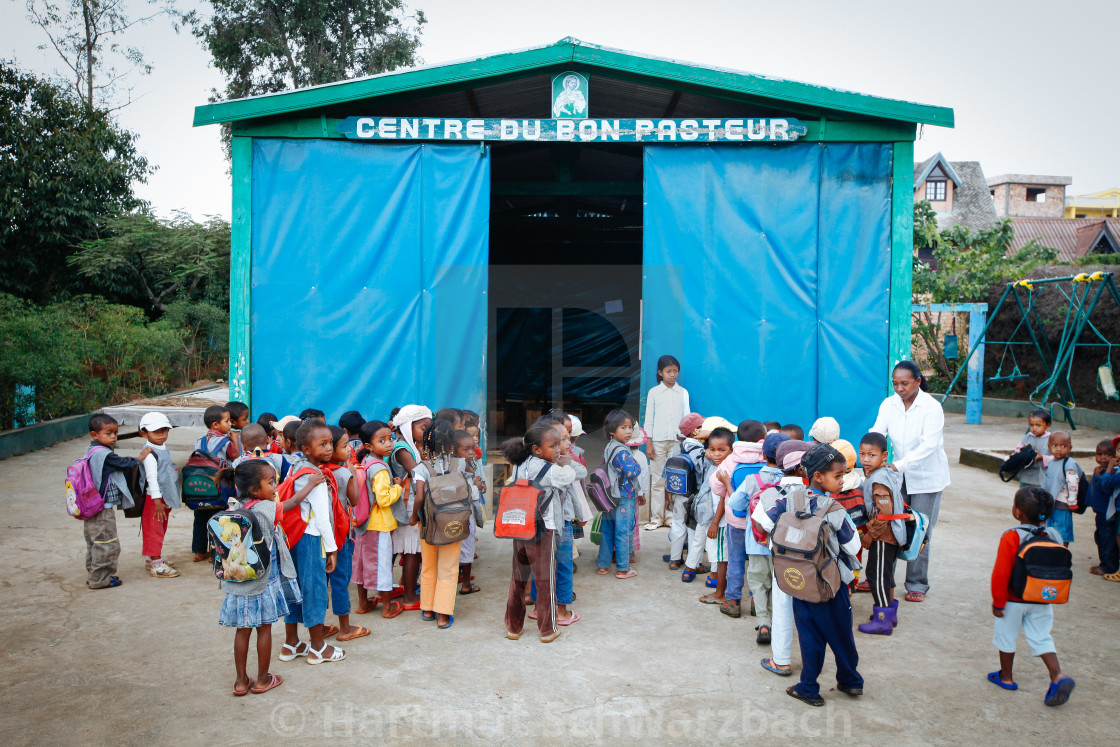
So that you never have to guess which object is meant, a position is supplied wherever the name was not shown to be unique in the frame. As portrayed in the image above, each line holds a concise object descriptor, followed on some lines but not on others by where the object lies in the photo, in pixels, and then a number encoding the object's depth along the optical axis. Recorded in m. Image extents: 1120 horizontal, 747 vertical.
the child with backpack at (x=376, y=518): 4.68
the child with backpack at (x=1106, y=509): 5.61
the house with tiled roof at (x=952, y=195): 36.28
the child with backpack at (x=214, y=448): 5.70
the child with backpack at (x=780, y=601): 3.93
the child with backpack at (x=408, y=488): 4.77
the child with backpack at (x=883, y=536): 4.55
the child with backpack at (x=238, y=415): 6.20
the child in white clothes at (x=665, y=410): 6.80
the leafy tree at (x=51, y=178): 16.83
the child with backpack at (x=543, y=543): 4.45
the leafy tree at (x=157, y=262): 18.28
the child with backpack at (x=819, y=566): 3.55
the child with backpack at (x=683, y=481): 5.58
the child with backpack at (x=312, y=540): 4.02
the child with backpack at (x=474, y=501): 4.67
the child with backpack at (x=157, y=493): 5.41
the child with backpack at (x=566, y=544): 4.71
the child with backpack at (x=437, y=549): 4.59
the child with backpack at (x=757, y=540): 4.38
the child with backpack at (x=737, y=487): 4.70
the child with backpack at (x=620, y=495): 5.49
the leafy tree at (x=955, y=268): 18.55
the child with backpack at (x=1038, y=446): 6.02
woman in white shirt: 4.95
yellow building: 50.92
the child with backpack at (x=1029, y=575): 3.62
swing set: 12.98
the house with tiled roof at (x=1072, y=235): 33.23
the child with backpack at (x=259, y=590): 3.58
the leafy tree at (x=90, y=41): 21.78
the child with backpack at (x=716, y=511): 5.02
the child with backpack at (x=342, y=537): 4.27
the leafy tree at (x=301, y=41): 19.59
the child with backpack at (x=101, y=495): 5.18
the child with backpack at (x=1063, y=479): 5.83
